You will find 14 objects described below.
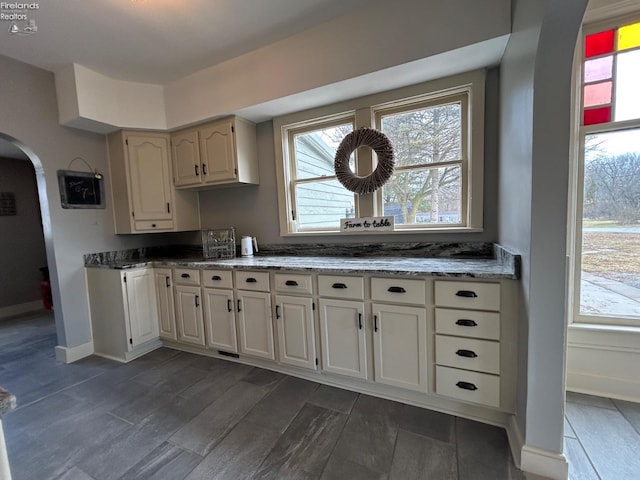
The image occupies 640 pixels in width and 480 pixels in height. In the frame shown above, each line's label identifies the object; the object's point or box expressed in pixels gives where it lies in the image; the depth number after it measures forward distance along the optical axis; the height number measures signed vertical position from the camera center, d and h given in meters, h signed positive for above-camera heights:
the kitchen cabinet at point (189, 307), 2.58 -0.77
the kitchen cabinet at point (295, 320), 2.07 -0.76
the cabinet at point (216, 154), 2.63 +0.70
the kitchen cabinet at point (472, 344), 1.55 -0.76
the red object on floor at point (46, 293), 4.18 -0.93
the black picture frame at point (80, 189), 2.57 +0.40
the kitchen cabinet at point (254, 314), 2.24 -0.76
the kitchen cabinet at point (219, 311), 2.41 -0.77
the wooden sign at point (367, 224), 2.38 -0.05
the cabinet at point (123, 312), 2.58 -0.80
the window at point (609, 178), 1.76 +0.20
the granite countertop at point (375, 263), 1.62 -0.33
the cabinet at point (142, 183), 2.83 +0.47
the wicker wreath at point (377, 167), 2.26 +0.49
